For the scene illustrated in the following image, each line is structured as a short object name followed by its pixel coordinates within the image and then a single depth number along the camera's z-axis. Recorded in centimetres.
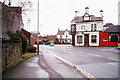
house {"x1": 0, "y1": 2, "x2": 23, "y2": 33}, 1240
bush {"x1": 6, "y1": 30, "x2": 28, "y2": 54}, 1322
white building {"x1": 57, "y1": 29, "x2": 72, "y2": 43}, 9375
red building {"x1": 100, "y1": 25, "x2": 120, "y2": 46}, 3975
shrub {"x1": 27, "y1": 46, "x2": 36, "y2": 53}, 2311
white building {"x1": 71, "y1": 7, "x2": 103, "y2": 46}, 4331
